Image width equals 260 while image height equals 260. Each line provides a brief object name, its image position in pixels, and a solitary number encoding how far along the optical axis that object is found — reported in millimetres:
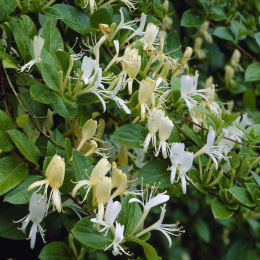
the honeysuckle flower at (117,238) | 703
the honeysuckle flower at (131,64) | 882
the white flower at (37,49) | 800
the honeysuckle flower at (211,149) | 913
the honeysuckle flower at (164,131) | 831
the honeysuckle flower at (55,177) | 715
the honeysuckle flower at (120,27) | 975
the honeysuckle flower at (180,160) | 850
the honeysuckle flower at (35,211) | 771
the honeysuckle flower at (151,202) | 755
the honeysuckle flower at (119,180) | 756
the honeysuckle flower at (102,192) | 711
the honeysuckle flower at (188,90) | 914
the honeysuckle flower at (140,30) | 1017
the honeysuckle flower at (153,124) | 840
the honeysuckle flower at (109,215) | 697
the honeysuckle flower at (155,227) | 757
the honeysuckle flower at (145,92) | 861
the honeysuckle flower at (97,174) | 737
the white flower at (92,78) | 789
